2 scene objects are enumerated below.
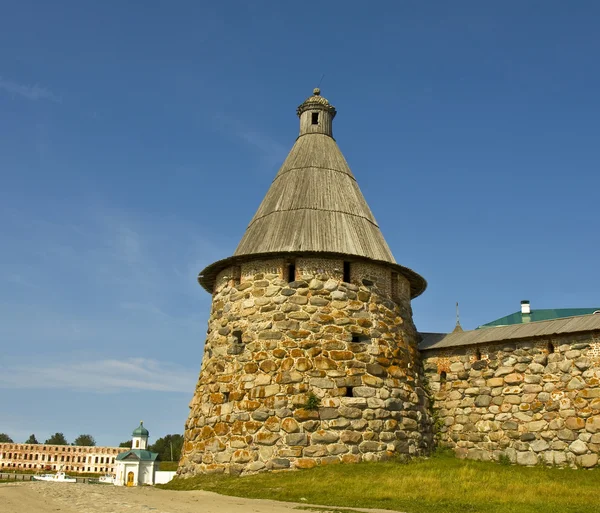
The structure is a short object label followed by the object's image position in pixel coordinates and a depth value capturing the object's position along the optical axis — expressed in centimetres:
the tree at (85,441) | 10194
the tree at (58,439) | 10056
